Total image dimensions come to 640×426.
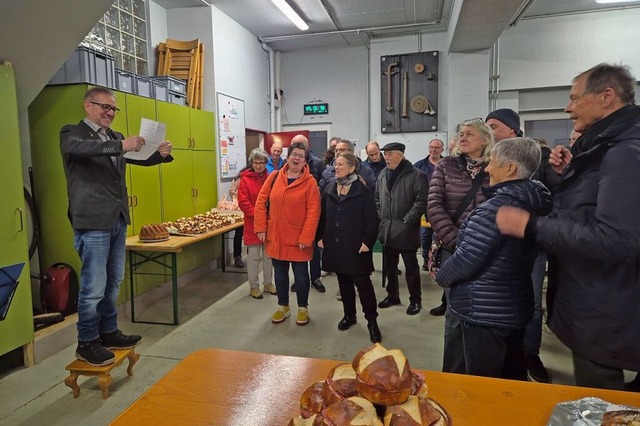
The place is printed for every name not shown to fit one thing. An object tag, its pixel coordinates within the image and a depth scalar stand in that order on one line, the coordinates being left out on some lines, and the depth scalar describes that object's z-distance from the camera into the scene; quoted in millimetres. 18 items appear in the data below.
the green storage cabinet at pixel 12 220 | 2713
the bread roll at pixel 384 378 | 679
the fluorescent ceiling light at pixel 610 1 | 5824
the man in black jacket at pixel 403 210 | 3791
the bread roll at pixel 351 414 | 639
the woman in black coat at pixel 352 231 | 3338
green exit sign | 7980
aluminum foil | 901
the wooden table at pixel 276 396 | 995
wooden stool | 2551
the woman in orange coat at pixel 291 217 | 3580
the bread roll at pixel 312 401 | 757
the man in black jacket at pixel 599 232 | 1276
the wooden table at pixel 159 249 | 3604
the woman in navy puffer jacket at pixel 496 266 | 1710
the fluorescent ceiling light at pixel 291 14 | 5515
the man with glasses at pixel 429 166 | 5293
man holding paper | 2523
